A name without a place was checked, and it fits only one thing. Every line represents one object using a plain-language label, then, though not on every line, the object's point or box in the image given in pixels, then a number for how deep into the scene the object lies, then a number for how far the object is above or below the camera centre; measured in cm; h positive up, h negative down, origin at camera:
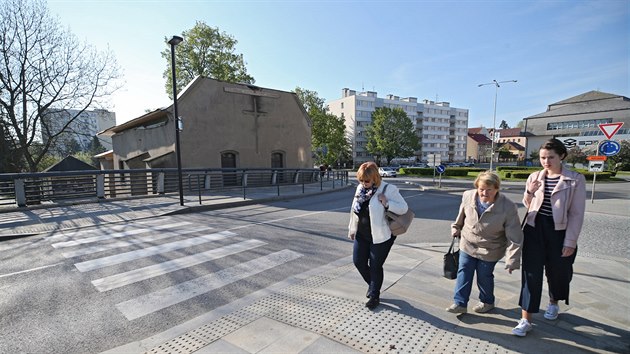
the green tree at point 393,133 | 5887 +503
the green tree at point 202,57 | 3316 +1184
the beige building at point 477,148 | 9812 +308
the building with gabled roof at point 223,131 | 1712 +188
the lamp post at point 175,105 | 1021 +200
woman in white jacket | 317 -75
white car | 3666 -184
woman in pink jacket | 269 -68
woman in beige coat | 281 -81
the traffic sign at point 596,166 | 1129 -38
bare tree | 1756 +445
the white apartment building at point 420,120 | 7062 +1028
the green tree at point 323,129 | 5016 +518
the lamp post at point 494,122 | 3048 +427
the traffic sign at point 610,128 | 1010 +98
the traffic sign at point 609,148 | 1041 +30
